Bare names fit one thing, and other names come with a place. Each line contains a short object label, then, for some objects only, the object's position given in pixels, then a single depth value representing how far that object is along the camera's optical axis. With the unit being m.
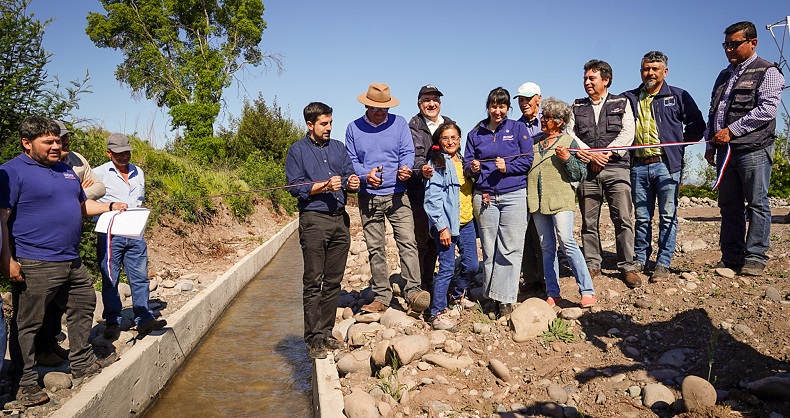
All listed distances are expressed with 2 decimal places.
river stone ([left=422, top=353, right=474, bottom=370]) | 4.09
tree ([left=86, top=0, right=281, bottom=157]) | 25.41
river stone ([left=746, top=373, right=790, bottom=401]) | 2.92
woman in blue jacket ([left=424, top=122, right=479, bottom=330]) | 4.91
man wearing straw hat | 5.25
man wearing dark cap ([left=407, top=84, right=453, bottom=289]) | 5.50
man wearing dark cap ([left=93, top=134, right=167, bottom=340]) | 5.12
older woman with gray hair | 4.68
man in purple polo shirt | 3.73
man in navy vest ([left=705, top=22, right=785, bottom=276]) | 4.62
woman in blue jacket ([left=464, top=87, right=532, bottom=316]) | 4.82
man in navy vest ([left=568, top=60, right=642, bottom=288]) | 5.28
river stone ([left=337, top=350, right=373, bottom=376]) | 4.44
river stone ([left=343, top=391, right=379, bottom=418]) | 3.49
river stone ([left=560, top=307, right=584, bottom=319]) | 4.60
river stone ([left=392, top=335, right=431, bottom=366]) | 4.17
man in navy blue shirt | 4.62
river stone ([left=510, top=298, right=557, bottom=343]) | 4.42
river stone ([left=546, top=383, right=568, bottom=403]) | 3.40
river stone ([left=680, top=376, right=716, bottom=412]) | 2.95
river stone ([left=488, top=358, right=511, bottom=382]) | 3.83
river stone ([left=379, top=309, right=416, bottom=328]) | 5.10
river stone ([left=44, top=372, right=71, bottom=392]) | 3.97
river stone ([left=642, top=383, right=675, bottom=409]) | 3.14
